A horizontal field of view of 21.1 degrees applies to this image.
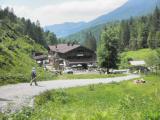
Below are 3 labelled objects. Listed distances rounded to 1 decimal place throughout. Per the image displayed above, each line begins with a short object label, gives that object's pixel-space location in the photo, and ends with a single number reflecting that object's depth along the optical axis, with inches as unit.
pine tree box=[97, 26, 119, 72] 3941.9
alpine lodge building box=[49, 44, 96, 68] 5831.7
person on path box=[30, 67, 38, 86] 1546.5
